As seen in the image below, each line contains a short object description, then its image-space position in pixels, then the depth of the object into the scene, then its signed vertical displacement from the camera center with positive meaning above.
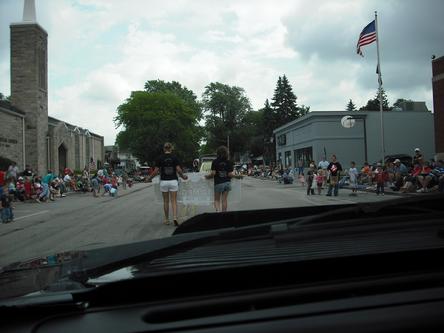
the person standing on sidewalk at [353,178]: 21.39 -0.24
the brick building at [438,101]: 30.44 +4.65
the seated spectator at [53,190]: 23.33 -0.39
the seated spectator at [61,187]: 25.67 -0.27
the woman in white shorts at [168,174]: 10.56 +0.11
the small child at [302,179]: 31.76 -0.34
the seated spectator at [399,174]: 20.70 -0.12
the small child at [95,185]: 24.70 -0.22
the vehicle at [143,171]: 66.34 +1.33
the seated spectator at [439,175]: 16.73 -0.18
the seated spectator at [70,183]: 28.86 -0.07
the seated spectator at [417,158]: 18.78 +0.53
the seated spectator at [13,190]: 20.66 -0.29
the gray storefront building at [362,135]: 45.53 +3.82
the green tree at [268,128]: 91.47 +9.65
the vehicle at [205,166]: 32.31 +0.83
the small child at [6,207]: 12.55 -0.64
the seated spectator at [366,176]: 25.25 -0.19
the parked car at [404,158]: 31.59 +0.97
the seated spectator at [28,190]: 22.24 -0.32
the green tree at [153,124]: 76.69 +9.44
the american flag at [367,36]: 27.53 +8.24
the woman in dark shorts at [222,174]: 10.32 +0.06
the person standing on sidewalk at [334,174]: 19.70 -0.02
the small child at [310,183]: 21.59 -0.41
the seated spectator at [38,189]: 22.20 -0.30
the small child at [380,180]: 19.69 -0.34
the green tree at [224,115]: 104.31 +14.25
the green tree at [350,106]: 126.25 +18.44
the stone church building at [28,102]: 34.62 +6.70
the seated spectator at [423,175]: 17.79 -0.17
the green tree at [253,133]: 102.69 +9.95
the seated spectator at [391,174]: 22.38 -0.11
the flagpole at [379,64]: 27.30 +6.52
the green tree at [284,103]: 92.06 +14.61
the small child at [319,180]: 21.61 -0.28
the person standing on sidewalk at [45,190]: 21.95 -0.36
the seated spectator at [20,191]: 22.03 -0.36
